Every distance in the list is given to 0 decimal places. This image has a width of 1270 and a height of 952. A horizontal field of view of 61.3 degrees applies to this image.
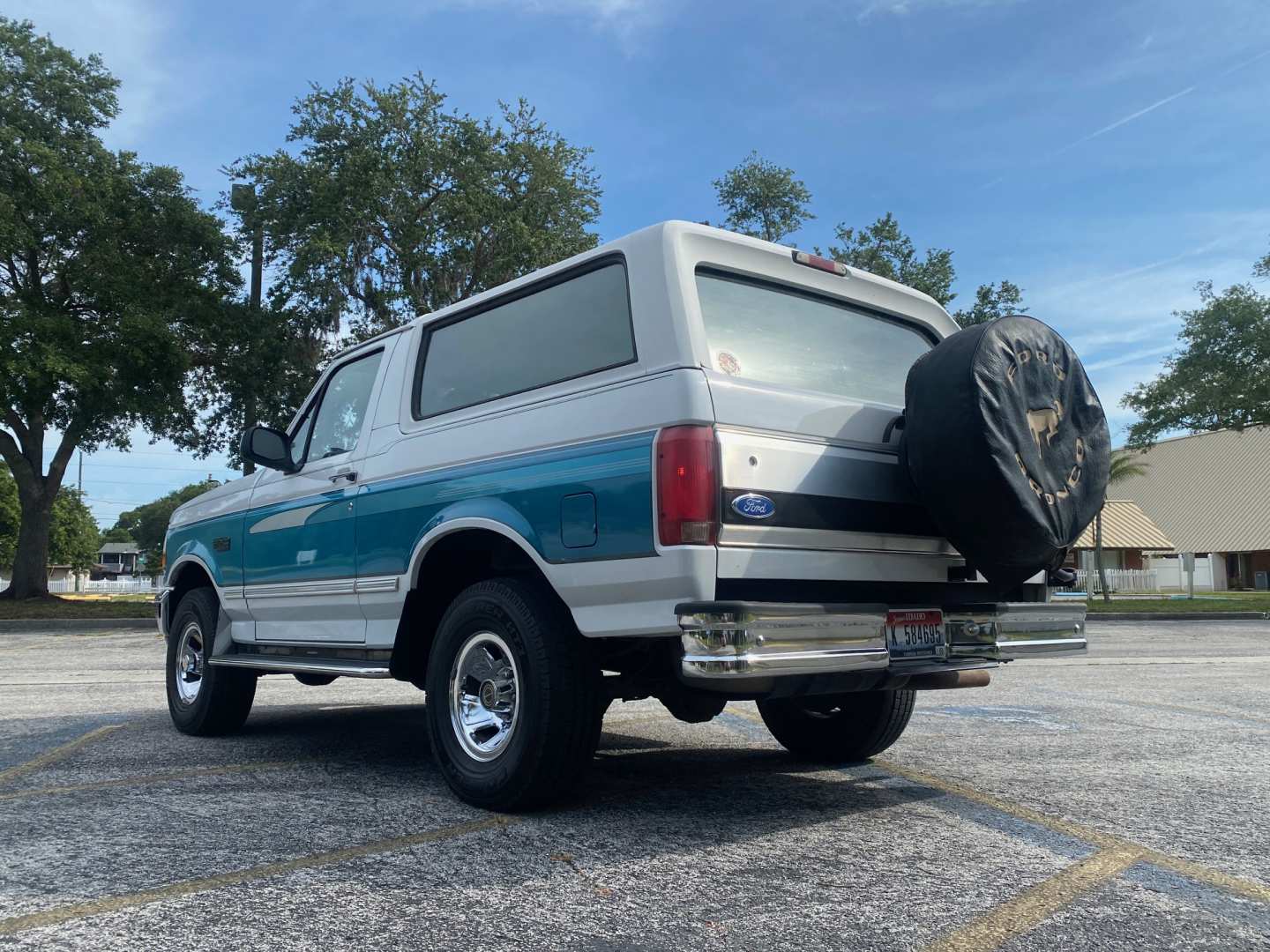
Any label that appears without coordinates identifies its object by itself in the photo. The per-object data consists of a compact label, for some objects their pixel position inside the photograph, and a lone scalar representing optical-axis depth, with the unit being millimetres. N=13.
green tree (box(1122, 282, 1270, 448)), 30359
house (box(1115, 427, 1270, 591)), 54406
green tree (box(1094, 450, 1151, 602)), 40822
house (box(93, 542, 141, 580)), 158125
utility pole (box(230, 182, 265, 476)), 25562
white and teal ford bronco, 3844
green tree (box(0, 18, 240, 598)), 22812
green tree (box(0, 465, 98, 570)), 62188
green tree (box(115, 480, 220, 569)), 100688
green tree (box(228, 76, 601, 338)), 24500
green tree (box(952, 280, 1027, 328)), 27875
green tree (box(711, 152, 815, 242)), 29906
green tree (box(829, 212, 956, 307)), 27484
